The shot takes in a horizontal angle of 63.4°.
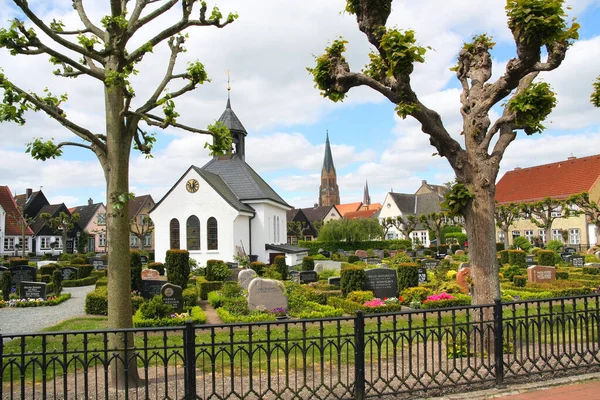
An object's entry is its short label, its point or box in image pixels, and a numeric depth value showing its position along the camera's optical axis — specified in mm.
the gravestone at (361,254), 42703
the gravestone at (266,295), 14430
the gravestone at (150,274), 21812
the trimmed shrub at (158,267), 24023
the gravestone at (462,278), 18431
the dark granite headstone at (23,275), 21141
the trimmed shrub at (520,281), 19988
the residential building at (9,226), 52281
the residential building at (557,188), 48531
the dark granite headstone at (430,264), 29312
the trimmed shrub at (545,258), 27922
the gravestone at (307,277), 21936
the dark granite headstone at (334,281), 19359
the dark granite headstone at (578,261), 29141
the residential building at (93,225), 65625
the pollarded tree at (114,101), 7000
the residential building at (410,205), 71562
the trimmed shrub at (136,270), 17016
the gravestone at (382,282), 17250
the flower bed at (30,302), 17062
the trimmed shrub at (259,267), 24022
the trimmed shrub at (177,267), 19859
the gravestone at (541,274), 20359
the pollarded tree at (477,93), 8078
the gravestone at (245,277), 18250
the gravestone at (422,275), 20759
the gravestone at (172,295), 14328
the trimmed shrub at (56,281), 19516
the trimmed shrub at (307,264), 27531
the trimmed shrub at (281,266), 24438
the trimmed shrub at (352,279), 17078
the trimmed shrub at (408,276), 18047
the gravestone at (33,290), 17875
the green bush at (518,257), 28641
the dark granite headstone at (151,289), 16594
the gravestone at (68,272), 26250
